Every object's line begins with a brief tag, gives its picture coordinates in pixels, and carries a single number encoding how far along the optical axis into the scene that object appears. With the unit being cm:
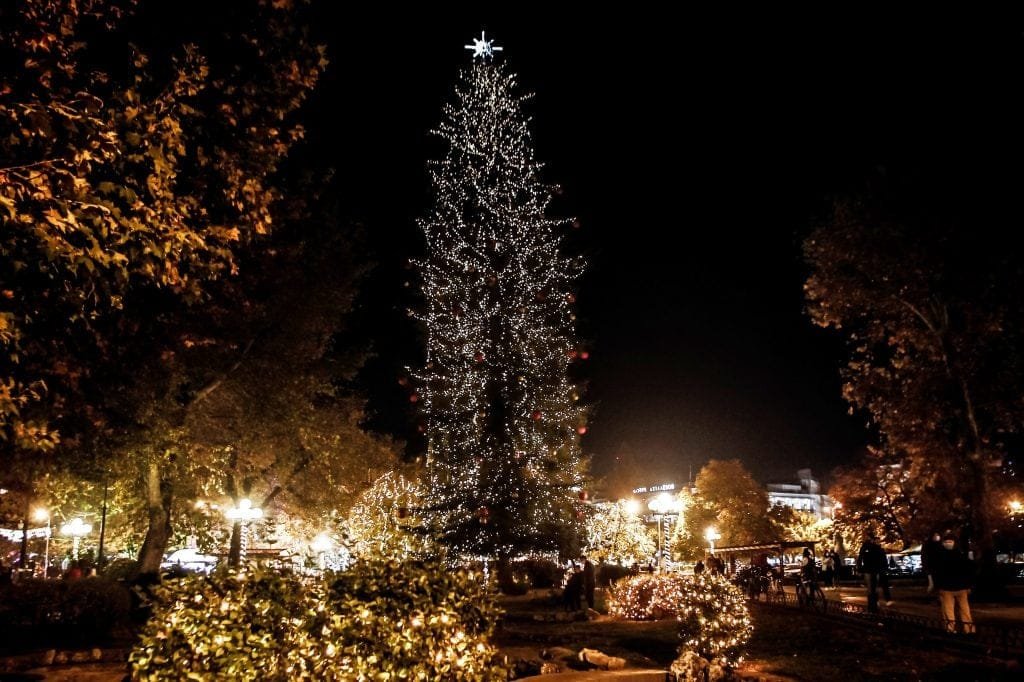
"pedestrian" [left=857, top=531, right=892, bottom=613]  1805
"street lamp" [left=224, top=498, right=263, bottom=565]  2569
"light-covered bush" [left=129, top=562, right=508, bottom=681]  459
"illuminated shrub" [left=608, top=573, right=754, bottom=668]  962
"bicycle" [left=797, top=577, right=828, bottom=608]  2042
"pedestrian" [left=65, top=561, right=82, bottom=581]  2330
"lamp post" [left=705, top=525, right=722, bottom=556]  4880
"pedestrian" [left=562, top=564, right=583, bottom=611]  2106
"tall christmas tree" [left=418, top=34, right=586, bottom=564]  2661
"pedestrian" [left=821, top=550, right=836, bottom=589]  3132
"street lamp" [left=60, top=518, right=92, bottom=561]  3453
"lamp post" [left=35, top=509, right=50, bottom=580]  3497
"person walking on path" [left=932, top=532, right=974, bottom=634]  1298
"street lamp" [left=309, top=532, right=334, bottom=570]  3241
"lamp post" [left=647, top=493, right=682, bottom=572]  3000
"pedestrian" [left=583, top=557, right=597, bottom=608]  2106
